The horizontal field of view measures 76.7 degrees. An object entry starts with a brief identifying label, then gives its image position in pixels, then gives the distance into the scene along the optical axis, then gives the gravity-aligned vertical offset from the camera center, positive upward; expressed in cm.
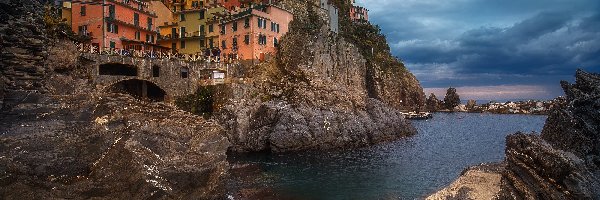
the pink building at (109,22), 6125 +1435
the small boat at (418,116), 14425 -467
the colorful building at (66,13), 6436 +1639
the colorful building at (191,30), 7744 +1606
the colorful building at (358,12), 14414 +3816
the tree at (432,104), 19539 -51
